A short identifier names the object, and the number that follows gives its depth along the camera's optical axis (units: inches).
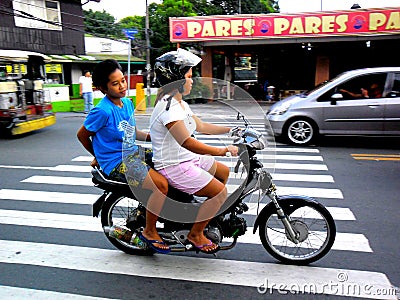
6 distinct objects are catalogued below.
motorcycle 128.4
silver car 327.6
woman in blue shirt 126.3
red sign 671.1
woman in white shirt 115.3
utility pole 843.6
